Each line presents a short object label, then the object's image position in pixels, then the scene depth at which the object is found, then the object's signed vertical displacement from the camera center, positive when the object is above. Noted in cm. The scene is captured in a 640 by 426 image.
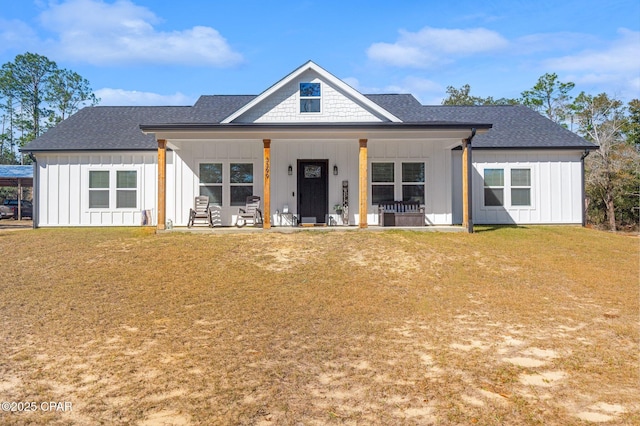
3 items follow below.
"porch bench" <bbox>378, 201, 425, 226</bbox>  1262 +8
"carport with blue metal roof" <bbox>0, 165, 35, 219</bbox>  2359 +253
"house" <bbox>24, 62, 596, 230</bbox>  1198 +191
